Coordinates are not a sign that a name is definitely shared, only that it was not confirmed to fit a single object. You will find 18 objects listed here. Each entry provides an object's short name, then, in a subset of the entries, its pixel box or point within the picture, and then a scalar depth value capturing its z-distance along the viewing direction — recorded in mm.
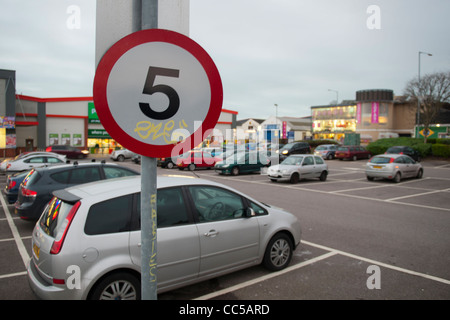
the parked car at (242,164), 21375
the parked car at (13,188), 9562
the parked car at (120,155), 33281
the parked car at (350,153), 33675
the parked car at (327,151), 35731
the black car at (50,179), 7590
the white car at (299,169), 17219
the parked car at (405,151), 32941
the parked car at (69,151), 34594
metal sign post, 1507
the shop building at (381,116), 62312
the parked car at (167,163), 25836
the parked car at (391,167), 17453
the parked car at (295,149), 33106
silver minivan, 3473
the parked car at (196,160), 24667
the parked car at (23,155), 17391
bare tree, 44625
